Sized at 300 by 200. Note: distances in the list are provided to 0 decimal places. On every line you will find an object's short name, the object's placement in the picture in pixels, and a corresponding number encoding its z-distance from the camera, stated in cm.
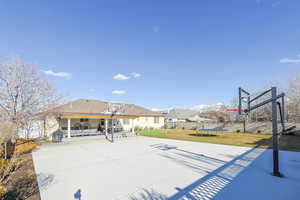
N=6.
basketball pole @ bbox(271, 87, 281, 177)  493
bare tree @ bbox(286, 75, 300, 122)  1481
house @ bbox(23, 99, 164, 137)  1380
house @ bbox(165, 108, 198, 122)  4649
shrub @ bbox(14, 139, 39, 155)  953
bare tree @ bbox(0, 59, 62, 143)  923
